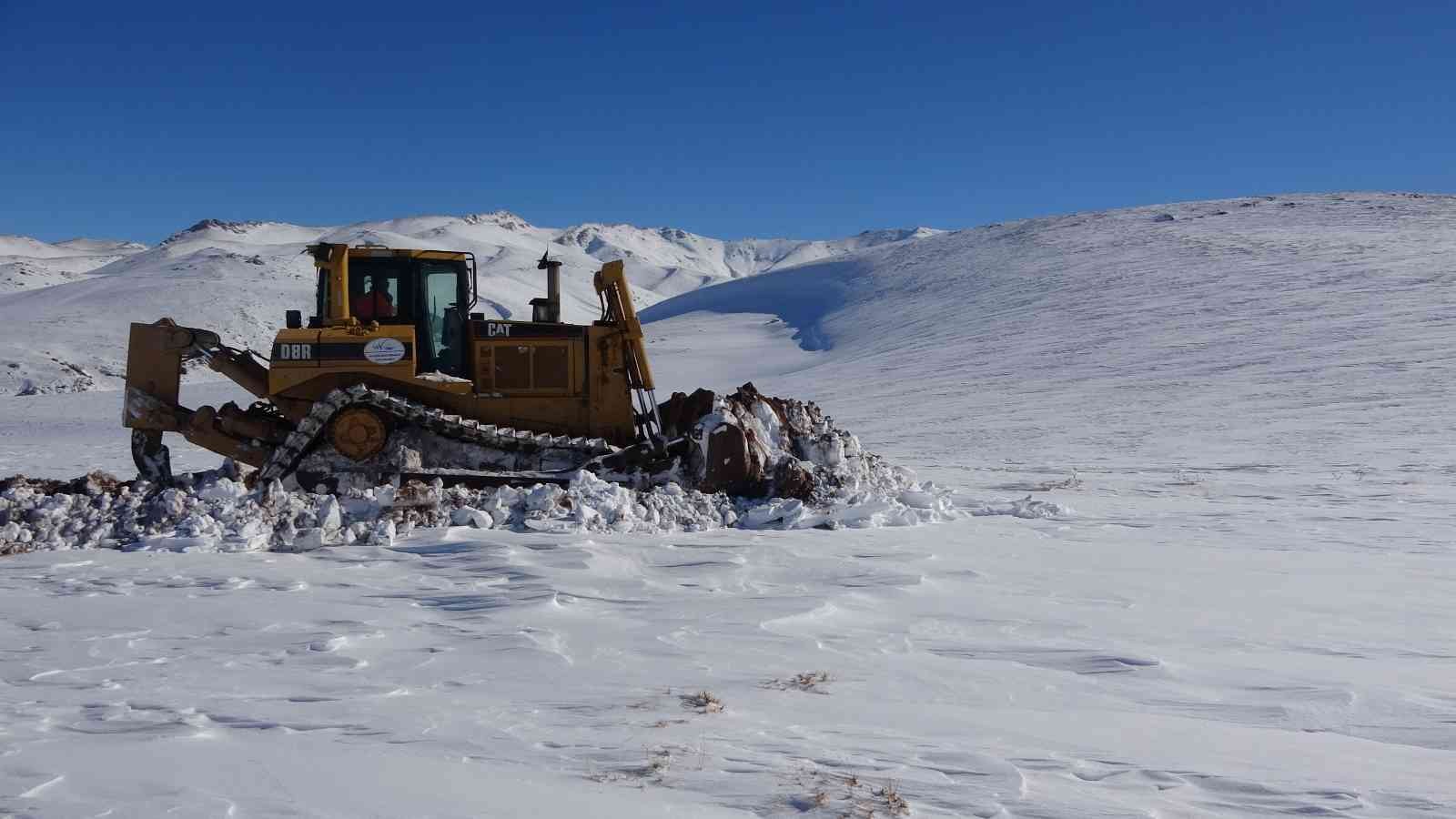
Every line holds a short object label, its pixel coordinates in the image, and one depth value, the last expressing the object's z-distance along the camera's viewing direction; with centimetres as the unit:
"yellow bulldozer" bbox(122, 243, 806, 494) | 1005
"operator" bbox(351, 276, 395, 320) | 1073
